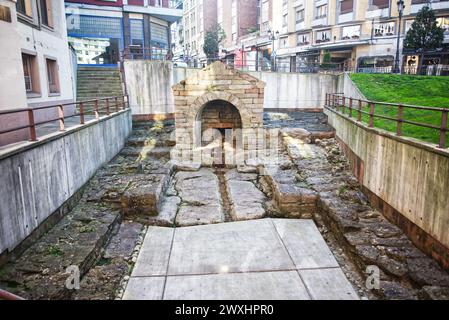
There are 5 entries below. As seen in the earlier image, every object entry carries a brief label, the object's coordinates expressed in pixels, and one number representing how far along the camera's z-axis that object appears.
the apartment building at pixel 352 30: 30.97
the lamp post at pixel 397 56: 23.28
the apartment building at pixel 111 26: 26.25
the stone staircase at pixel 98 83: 19.50
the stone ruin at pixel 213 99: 13.60
